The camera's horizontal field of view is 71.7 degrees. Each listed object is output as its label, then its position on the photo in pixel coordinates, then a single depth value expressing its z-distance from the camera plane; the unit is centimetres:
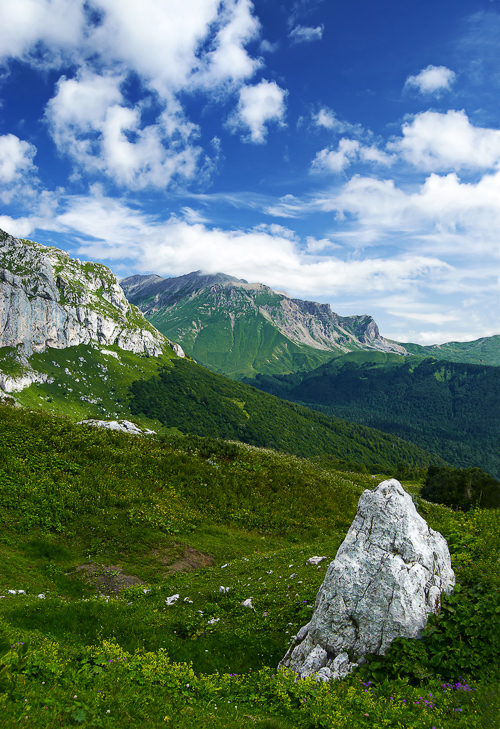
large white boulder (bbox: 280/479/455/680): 1079
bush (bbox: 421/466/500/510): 5631
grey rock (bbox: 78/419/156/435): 3856
